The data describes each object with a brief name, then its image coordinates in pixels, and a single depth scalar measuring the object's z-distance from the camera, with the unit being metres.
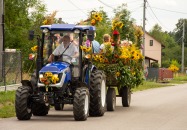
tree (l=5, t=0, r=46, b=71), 54.03
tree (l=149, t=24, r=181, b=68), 155.75
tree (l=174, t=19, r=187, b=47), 181.56
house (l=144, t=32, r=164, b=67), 130.38
